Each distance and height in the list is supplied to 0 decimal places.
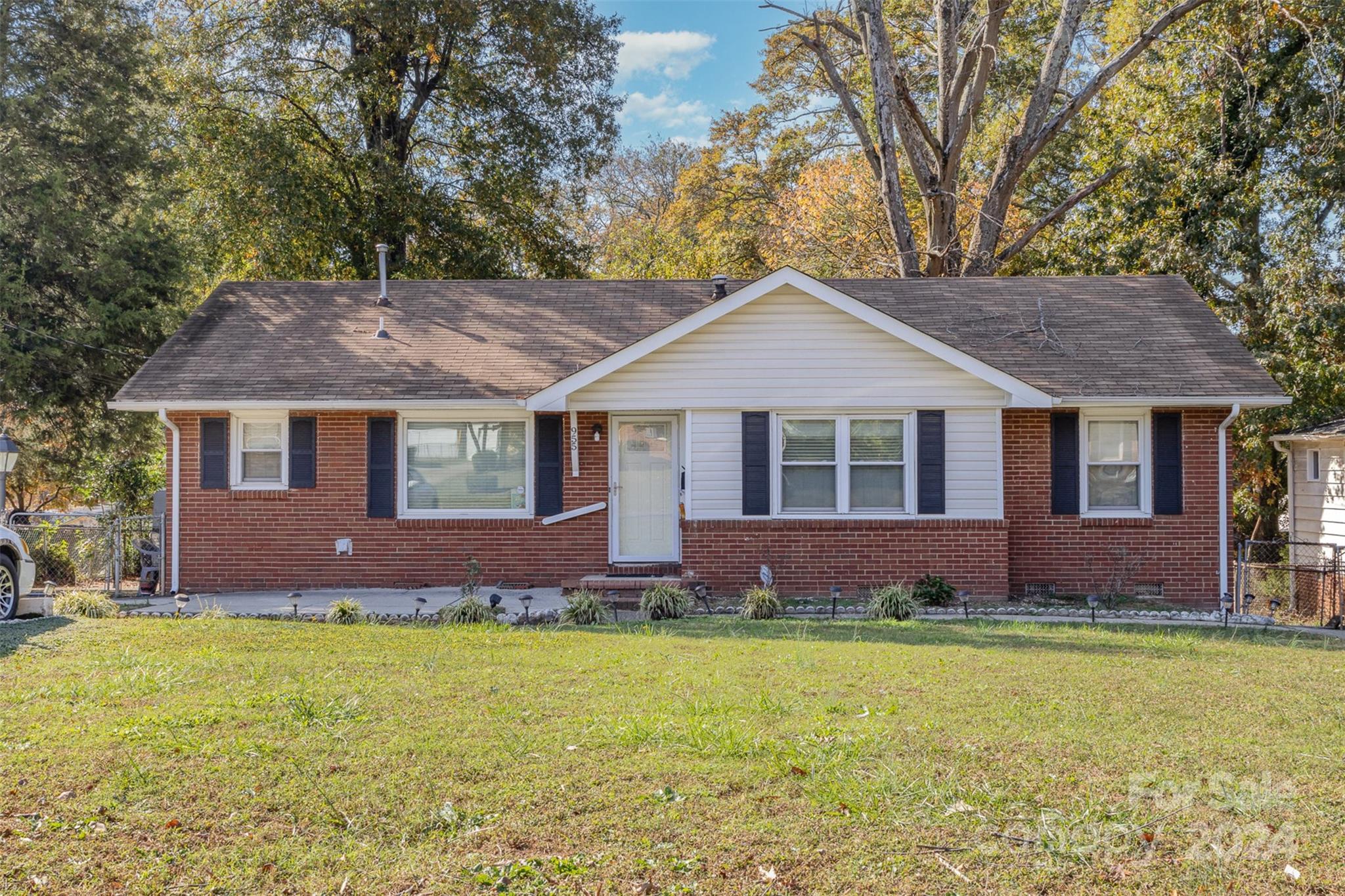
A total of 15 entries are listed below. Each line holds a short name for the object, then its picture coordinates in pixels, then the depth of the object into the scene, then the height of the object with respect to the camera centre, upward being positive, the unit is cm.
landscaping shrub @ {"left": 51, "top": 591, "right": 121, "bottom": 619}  1130 -152
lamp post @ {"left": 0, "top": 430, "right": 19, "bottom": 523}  1277 +13
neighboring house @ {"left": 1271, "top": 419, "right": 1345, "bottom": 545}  1667 -15
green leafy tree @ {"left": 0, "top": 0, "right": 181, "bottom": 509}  1931 +451
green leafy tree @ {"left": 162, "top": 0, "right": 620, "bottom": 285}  2094 +721
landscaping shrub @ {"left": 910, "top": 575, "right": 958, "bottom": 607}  1281 -150
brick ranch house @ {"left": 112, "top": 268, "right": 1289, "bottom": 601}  1322 +23
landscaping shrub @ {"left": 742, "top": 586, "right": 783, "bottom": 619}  1145 -147
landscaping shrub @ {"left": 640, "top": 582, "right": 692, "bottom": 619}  1156 -147
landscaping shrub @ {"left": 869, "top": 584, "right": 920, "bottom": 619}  1149 -147
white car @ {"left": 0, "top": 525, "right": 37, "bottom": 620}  1108 -113
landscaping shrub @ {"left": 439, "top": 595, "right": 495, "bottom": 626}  1091 -151
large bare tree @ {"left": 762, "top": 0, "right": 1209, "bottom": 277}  2141 +745
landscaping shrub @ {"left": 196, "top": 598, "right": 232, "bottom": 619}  1117 -157
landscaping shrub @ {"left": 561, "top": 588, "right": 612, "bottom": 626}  1117 -152
